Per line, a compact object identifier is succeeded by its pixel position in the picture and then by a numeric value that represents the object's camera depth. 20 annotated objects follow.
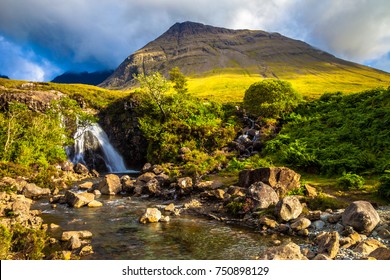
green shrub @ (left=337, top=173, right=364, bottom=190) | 29.23
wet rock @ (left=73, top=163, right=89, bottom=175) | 50.56
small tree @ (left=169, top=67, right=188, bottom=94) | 89.56
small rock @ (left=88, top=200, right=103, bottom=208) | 30.94
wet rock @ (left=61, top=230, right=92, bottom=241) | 20.88
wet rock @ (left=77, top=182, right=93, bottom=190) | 40.03
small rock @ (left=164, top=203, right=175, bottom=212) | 28.28
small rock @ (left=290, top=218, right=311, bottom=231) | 21.55
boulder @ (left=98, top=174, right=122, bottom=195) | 37.47
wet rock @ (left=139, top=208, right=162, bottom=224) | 25.39
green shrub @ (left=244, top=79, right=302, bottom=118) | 62.50
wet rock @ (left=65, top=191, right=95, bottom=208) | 30.89
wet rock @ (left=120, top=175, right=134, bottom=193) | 38.19
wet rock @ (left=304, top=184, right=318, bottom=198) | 27.78
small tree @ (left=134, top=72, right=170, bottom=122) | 59.93
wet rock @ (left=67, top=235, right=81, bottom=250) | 19.28
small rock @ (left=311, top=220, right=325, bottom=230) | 21.55
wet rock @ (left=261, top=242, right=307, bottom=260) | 14.67
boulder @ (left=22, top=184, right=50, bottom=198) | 35.75
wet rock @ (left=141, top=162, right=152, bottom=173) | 48.02
